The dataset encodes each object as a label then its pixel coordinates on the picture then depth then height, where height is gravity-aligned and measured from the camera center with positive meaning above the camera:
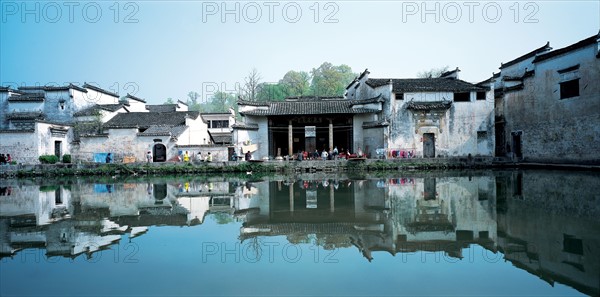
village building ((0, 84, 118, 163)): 25.12 +3.15
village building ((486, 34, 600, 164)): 19.52 +2.56
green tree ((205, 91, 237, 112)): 91.19 +13.79
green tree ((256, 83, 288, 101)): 58.18 +9.79
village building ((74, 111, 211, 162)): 25.98 +0.79
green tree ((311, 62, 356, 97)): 55.94 +11.35
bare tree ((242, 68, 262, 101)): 45.88 +8.24
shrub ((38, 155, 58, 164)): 24.44 -0.27
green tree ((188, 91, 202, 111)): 87.38 +12.91
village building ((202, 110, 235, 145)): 37.00 +3.15
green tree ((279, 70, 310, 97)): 57.56 +11.64
